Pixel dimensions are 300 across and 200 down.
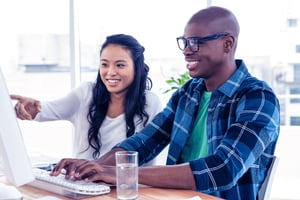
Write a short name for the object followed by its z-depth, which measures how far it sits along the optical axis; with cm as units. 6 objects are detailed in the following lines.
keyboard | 136
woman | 229
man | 146
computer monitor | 96
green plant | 353
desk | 135
